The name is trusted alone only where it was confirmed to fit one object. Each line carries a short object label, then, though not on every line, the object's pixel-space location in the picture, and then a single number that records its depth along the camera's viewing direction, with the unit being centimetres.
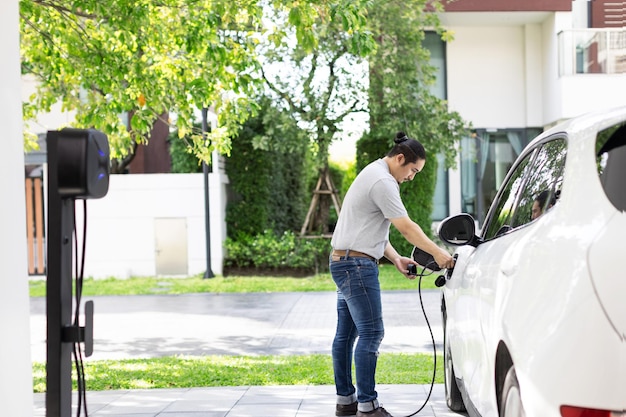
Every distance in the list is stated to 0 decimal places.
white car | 289
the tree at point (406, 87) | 1848
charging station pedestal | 340
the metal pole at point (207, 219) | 1828
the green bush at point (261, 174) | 1862
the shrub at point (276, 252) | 1889
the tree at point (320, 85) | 1881
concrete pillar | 354
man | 616
